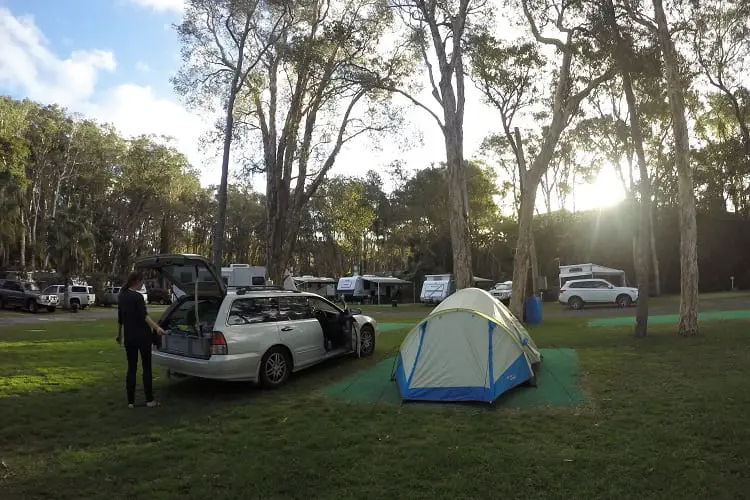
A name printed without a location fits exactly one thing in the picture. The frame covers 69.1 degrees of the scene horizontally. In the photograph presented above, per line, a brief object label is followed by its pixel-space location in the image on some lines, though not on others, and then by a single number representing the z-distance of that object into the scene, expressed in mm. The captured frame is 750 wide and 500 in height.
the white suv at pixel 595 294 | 26266
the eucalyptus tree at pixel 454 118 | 15867
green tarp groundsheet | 6902
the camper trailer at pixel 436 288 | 35469
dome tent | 6863
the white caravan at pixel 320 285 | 41606
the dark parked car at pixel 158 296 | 41562
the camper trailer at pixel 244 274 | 29245
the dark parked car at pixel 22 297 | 29219
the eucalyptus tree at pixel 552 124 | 13754
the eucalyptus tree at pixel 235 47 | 20109
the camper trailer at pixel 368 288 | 42906
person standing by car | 6770
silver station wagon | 7293
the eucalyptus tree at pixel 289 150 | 19781
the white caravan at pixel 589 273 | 31328
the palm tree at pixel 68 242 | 31672
